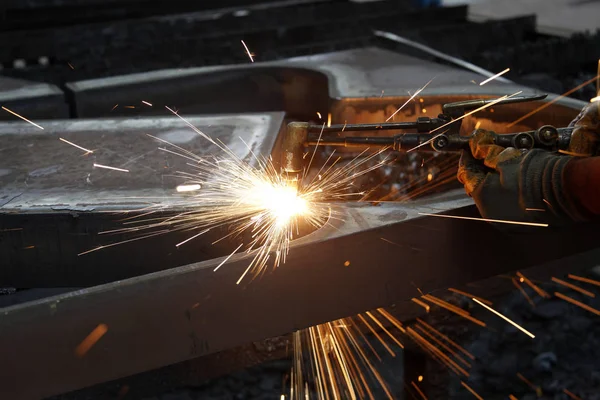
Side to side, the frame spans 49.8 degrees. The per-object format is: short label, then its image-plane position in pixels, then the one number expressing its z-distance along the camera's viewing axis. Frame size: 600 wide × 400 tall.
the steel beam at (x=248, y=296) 1.54
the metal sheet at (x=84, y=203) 2.11
